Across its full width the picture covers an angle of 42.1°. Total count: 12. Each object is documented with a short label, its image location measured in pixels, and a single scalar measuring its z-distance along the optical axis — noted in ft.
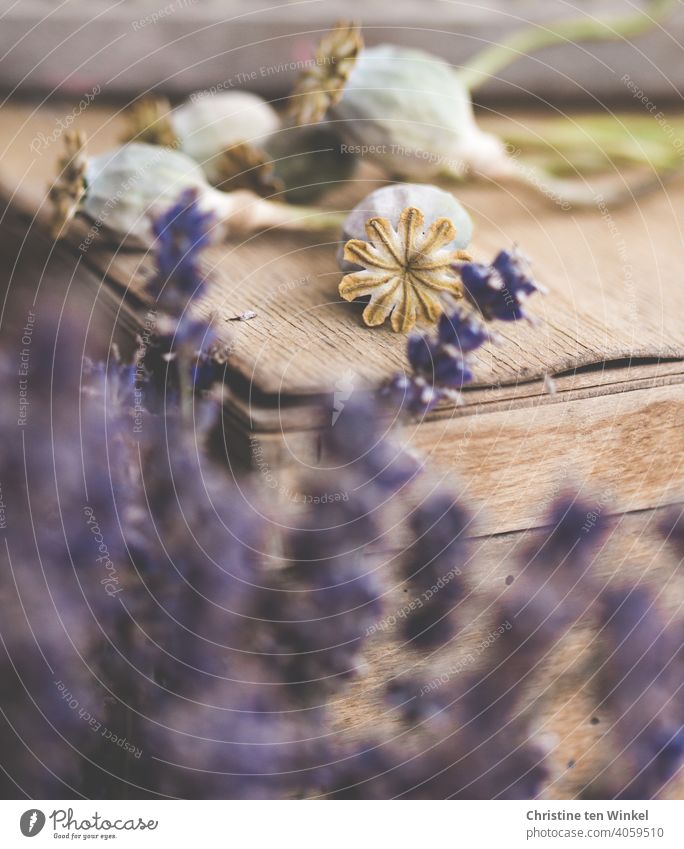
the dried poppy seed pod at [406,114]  1.38
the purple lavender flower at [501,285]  1.14
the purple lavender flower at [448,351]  1.03
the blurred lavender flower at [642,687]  1.25
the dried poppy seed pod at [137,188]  1.30
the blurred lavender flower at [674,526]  1.24
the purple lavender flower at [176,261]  1.17
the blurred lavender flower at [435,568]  1.10
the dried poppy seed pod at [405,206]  1.17
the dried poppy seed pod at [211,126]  1.52
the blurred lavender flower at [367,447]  1.03
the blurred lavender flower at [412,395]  1.03
